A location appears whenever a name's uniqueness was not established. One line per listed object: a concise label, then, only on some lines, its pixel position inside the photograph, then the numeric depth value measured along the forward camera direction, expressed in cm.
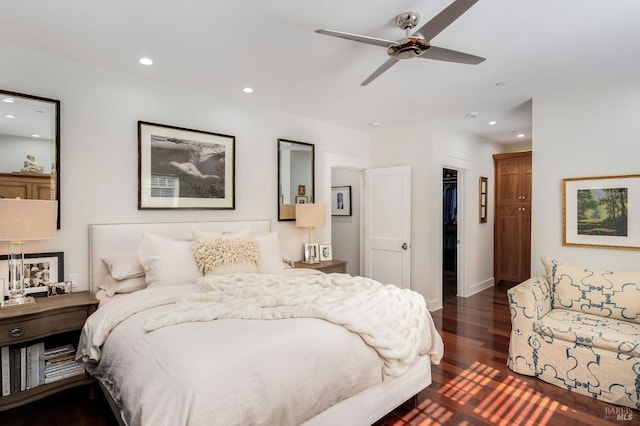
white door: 482
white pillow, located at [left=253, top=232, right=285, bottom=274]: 327
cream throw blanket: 195
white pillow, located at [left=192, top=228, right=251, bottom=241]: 307
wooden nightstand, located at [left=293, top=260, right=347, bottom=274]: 410
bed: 145
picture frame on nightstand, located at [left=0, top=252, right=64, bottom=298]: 257
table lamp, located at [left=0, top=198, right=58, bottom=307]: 221
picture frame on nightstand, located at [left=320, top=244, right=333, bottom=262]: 445
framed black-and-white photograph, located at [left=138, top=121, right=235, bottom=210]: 323
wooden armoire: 569
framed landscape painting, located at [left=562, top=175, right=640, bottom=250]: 315
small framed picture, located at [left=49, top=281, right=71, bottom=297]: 268
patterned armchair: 242
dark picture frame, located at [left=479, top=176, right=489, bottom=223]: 573
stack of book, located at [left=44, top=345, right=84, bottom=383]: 244
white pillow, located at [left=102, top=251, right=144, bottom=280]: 275
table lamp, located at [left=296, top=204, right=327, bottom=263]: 416
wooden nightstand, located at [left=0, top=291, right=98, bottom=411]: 218
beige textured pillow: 287
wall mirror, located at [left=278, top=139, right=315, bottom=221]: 429
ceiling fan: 174
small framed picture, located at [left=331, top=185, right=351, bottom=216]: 591
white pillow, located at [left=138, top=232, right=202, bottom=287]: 270
